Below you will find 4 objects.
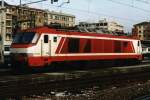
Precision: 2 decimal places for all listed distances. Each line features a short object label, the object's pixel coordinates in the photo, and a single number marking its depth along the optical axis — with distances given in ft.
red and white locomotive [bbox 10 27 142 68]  86.94
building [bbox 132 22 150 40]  519.60
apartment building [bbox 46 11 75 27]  407.03
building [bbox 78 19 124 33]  397.72
